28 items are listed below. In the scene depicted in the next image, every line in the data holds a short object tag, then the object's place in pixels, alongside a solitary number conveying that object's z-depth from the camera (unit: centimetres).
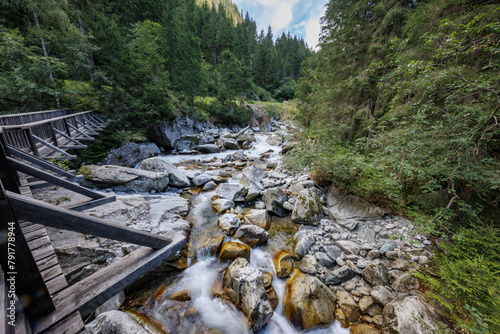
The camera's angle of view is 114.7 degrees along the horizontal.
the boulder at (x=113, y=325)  252
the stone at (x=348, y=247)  454
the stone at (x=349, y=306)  349
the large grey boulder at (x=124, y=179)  717
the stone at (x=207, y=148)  1544
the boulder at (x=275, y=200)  656
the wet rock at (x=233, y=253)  466
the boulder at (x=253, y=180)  739
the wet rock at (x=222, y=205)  668
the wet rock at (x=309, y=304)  341
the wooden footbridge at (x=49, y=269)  104
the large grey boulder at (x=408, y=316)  282
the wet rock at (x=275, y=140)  1852
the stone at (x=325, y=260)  439
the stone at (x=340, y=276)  400
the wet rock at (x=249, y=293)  334
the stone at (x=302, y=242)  471
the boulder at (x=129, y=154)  1083
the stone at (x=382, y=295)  349
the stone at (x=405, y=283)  352
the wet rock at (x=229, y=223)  549
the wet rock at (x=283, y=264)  431
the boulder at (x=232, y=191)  731
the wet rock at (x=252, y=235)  514
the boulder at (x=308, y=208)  580
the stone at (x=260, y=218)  596
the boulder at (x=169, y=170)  845
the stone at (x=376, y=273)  379
